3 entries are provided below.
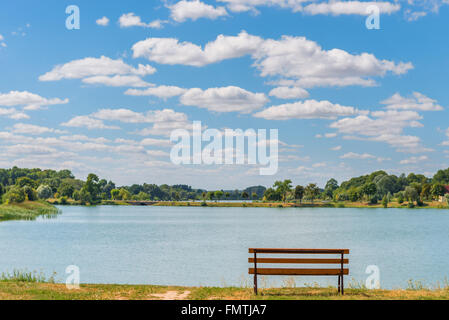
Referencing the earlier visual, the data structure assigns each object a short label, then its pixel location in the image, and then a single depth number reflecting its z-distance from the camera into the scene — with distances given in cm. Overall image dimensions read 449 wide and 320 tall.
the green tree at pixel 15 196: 10729
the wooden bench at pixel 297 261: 1517
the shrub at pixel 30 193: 11088
